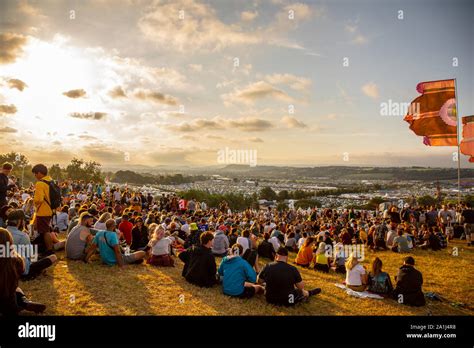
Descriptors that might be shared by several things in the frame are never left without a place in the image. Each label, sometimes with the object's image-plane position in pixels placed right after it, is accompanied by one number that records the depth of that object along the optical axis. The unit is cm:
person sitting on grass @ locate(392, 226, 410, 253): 1539
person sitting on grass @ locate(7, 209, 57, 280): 670
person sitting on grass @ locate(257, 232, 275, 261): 1293
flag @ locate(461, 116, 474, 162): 1983
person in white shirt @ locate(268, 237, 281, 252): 1369
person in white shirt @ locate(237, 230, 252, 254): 1098
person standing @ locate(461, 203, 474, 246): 1630
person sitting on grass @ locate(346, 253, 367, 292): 875
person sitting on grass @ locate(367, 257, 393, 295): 834
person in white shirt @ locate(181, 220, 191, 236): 1457
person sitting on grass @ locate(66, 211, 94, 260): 889
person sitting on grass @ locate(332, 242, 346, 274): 1133
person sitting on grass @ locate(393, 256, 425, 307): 794
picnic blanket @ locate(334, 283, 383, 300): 830
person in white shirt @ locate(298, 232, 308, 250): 1467
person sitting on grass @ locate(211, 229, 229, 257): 1250
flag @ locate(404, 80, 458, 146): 1825
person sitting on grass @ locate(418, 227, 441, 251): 1591
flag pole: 1600
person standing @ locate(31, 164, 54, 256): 830
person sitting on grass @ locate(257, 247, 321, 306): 699
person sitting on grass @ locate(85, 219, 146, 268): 866
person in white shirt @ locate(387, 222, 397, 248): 1617
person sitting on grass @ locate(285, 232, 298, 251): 1579
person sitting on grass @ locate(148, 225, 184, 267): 971
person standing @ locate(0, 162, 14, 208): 931
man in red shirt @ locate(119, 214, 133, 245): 1099
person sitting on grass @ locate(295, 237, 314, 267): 1157
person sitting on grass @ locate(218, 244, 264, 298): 743
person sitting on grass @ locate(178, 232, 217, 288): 798
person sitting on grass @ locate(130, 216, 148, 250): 1090
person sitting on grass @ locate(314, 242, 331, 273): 1130
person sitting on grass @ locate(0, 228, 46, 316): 499
